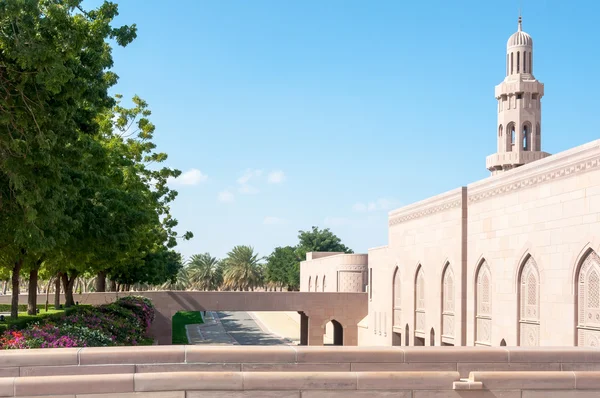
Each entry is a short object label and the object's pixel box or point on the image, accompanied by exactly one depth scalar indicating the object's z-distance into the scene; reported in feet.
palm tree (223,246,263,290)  309.01
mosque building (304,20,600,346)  66.54
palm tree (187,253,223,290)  323.78
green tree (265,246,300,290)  305.12
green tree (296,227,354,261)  340.43
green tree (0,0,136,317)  38.09
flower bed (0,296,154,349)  49.32
